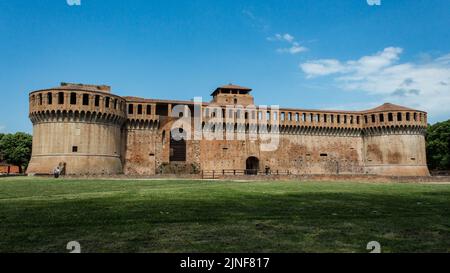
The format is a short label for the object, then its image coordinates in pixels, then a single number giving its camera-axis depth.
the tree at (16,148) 58.28
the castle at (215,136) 37.22
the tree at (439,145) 56.94
